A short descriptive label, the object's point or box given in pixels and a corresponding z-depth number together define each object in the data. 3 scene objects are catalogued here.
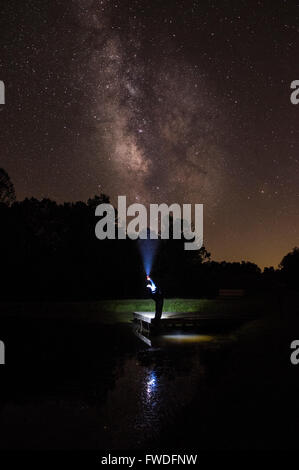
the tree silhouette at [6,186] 39.56
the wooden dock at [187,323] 18.77
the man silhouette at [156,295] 18.48
